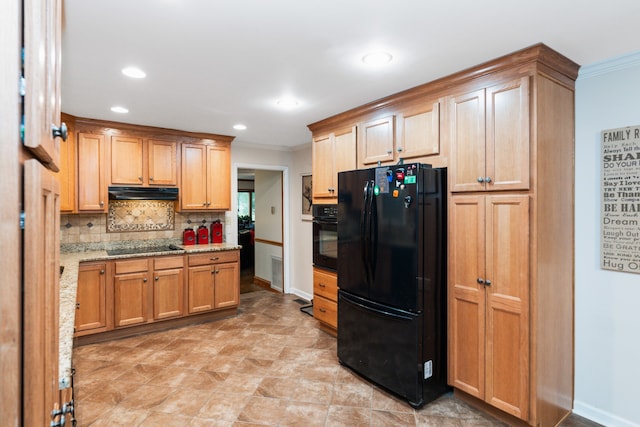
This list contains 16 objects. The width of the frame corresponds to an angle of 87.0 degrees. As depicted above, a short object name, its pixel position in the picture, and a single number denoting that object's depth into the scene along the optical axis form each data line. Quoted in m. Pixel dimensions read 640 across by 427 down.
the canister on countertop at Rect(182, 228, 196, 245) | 4.40
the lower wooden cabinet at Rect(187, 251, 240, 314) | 4.05
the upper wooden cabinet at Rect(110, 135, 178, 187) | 3.85
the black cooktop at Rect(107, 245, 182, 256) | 3.82
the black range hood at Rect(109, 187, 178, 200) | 3.82
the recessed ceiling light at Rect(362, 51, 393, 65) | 2.13
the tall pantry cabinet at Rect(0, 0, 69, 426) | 0.55
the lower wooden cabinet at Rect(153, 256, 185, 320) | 3.82
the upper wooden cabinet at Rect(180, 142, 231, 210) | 4.27
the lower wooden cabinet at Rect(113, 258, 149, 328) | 3.60
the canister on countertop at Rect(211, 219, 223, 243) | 4.65
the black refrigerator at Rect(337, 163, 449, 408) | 2.38
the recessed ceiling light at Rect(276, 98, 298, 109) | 3.04
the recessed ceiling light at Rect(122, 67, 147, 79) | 2.37
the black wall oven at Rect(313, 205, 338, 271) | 3.56
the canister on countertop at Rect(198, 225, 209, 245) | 4.55
